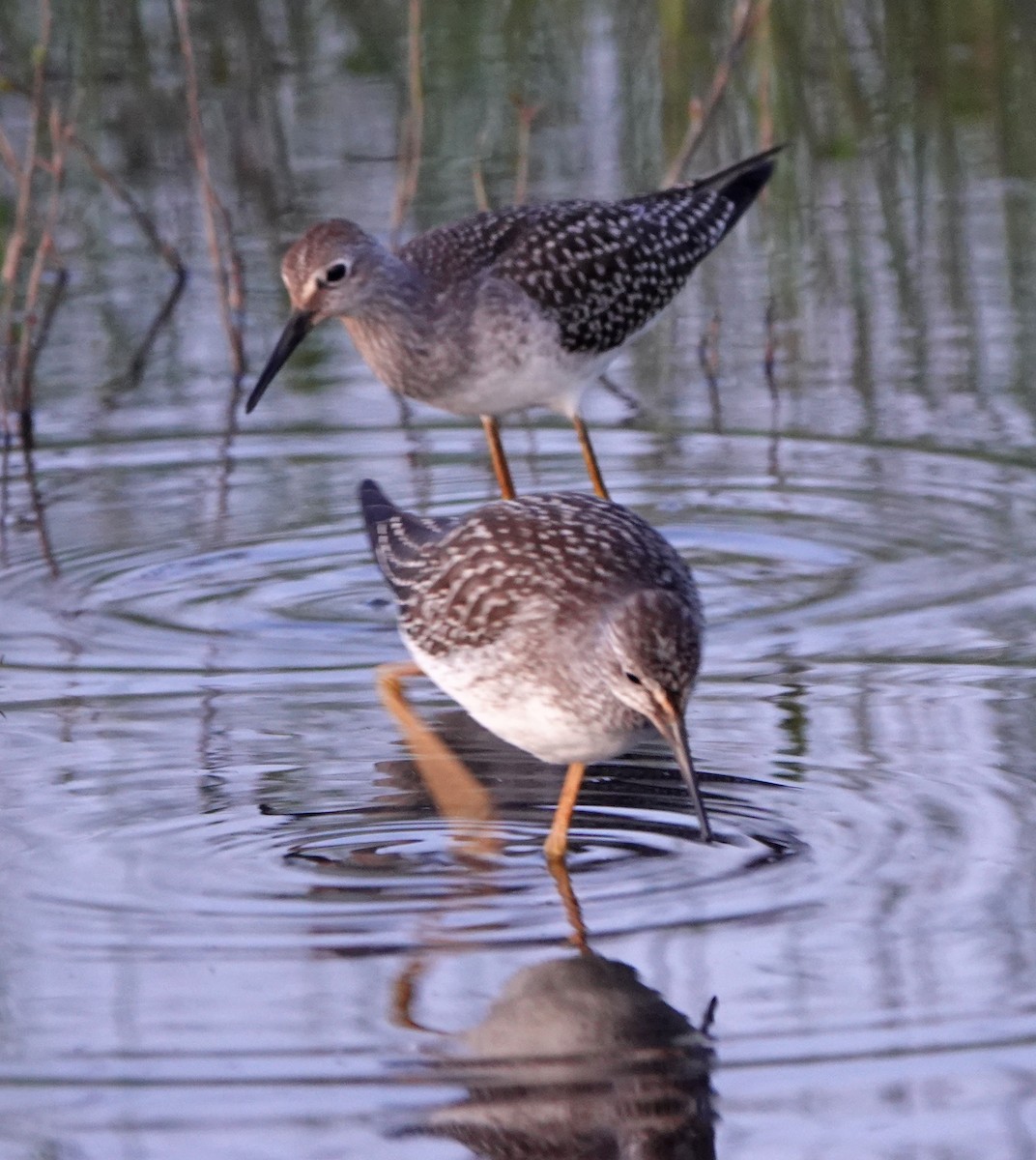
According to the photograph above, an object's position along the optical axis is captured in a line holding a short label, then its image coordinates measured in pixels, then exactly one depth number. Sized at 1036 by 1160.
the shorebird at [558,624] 9.42
